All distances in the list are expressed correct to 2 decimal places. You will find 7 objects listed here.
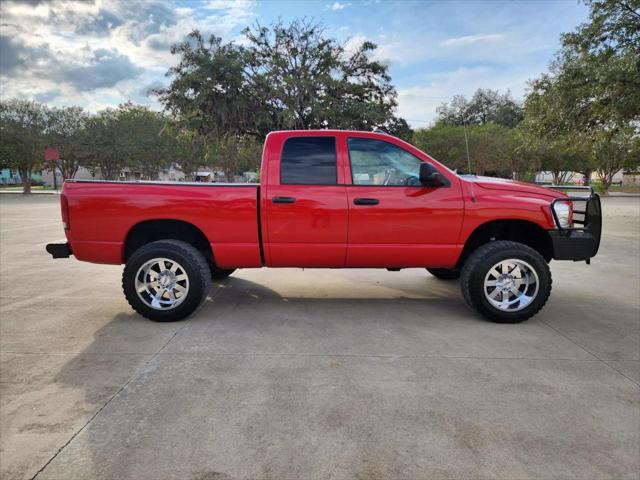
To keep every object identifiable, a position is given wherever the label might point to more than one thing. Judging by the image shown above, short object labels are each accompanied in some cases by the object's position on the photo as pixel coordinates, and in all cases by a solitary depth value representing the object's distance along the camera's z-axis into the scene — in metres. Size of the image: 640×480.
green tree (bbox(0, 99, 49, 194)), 37.00
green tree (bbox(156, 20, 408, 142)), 16.80
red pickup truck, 4.43
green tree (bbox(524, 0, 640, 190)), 10.10
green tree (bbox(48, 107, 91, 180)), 39.44
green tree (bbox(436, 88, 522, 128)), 56.62
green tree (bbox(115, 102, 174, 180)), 40.59
